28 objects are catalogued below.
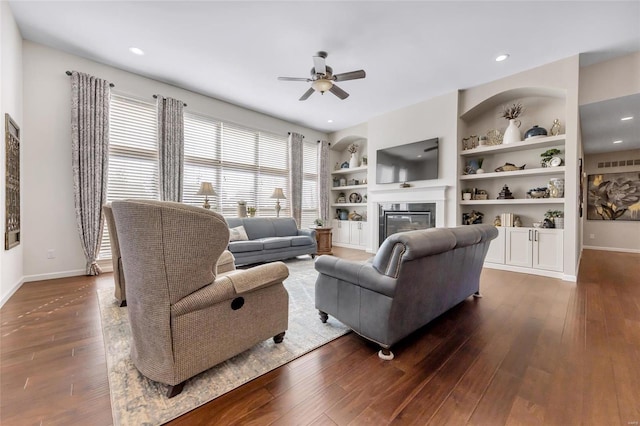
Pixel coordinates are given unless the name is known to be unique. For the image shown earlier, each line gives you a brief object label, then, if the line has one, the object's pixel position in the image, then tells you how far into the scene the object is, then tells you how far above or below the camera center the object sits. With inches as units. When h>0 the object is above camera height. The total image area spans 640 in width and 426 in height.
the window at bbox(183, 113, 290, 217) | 195.5 +41.7
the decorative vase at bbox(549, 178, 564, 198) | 156.4 +15.1
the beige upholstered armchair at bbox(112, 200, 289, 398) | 49.9 -17.1
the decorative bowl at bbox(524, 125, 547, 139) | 160.7 +51.9
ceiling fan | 131.7 +73.3
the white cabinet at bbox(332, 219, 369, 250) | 263.1 -24.3
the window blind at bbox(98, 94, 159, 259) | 160.9 +39.4
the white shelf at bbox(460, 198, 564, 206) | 152.9 +7.2
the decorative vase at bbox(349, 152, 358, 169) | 276.7 +56.7
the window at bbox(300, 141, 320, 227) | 275.7 +30.8
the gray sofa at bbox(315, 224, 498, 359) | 66.2 -21.7
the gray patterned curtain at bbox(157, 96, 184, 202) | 174.7 +43.7
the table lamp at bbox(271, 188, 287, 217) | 218.8 +15.0
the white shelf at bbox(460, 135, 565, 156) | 154.9 +44.5
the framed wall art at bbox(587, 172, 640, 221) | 253.4 +16.7
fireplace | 205.3 -4.9
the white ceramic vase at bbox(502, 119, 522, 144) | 169.5 +54.1
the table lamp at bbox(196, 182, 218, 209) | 180.2 +15.2
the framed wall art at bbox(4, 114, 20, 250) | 110.9 +12.6
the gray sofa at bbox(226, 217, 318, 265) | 168.9 -21.9
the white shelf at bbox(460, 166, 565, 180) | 155.3 +25.9
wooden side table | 231.6 -25.7
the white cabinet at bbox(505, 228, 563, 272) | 152.3 -23.0
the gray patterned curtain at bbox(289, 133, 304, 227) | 254.7 +37.7
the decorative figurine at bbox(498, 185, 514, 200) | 176.1 +12.6
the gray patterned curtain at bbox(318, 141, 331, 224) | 283.6 +36.1
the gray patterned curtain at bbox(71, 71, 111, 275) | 145.1 +32.7
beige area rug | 50.1 -39.6
